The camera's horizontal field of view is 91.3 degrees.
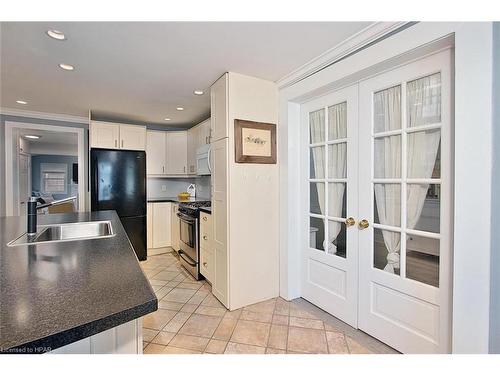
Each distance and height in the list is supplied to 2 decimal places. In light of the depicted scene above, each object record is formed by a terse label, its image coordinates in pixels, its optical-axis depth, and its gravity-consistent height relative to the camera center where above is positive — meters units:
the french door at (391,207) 1.53 -0.18
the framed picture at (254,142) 2.37 +0.41
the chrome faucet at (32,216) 1.56 -0.21
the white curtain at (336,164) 2.13 +0.16
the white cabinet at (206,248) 2.74 -0.77
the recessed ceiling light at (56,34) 1.70 +1.05
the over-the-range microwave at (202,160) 3.40 +0.33
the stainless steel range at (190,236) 3.12 -0.72
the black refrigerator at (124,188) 3.57 -0.08
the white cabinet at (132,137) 3.83 +0.72
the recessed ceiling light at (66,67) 2.20 +1.05
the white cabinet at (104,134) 3.62 +0.72
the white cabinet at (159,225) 4.14 -0.73
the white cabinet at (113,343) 0.78 -0.53
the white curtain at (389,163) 1.76 +0.14
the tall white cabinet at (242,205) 2.35 -0.23
